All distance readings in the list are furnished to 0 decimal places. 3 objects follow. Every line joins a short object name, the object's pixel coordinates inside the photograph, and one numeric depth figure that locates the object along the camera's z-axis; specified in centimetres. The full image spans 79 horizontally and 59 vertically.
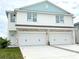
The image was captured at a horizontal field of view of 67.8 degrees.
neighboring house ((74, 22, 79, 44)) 1164
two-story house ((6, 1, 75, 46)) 963
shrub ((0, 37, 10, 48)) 852
